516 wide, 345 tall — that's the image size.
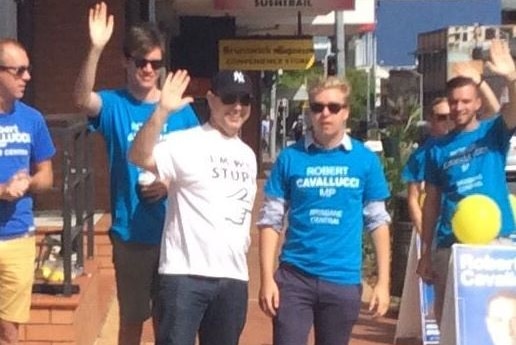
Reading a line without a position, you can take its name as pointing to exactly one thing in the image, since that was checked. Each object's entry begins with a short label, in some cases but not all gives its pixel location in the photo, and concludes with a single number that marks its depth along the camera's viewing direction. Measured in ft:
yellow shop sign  79.20
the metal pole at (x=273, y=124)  161.25
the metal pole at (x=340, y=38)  81.92
